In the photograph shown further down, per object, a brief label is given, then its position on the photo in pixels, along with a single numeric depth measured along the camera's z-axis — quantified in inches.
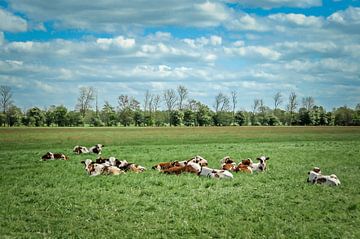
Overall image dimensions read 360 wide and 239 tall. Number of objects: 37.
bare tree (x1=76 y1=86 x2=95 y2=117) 5585.6
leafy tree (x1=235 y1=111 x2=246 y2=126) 6107.3
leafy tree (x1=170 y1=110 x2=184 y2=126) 5676.7
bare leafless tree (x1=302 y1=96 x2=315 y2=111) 6559.1
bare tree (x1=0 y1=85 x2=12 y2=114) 5017.2
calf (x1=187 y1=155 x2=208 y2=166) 754.2
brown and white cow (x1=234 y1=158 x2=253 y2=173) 681.6
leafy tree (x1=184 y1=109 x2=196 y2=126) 5796.3
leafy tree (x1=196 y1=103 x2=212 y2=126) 5795.8
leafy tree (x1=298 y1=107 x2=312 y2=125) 6078.3
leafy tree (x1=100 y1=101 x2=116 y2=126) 5413.4
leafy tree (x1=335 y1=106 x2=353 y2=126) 5826.8
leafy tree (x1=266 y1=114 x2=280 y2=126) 6107.3
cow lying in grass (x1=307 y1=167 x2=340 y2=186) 541.6
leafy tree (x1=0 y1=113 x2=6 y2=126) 4798.2
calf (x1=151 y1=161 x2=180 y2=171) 705.0
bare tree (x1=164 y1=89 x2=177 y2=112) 6038.4
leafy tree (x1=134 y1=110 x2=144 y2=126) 5625.0
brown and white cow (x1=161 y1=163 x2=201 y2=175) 665.0
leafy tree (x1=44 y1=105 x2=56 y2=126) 5138.3
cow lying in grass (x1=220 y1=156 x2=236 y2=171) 687.1
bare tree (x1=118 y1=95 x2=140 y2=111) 5944.9
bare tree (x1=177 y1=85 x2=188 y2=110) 6128.4
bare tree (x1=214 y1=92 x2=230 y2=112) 6397.6
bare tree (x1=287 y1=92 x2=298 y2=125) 6353.3
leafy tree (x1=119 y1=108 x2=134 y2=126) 5536.4
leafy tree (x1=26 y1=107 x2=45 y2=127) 4974.2
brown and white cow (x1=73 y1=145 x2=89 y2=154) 1117.1
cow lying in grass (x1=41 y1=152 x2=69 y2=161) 932.6
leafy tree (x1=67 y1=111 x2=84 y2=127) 5088.6
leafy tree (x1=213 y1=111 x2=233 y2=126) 5910.4
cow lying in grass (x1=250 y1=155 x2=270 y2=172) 700.7
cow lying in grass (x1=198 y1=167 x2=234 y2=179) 606.2
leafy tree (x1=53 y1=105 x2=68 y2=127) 5113.2
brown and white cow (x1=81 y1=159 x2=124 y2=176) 661.8
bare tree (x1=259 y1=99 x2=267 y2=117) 6576.3
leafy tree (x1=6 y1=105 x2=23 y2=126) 4877.0
